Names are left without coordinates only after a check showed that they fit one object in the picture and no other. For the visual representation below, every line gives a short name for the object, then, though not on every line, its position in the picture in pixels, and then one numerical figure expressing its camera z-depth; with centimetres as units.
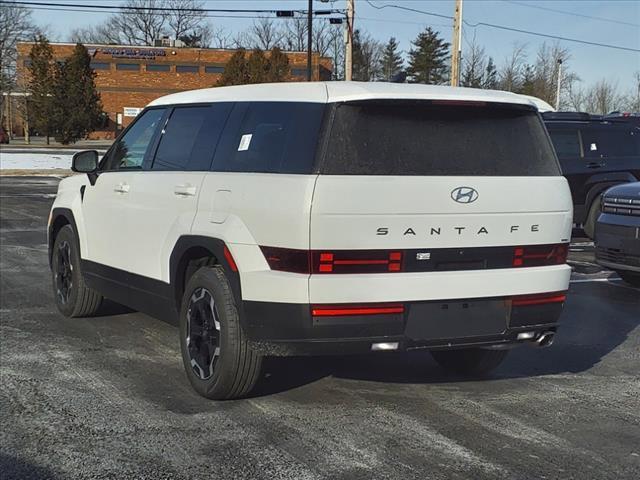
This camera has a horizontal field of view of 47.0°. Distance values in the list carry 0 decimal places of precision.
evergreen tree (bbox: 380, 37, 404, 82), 7950
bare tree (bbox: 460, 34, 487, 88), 4600
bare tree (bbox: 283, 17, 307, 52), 7950
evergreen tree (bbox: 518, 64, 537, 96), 4981
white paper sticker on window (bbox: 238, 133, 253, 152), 448
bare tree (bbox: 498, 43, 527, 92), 4638
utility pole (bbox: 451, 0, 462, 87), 2622
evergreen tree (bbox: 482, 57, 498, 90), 5234
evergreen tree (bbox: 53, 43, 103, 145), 4112
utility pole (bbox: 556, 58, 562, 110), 4604
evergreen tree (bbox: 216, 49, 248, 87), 4169
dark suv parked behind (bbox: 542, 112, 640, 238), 1227
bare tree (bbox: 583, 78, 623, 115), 5528
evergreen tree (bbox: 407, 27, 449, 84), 7362
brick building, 6956
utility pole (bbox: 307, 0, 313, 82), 3141
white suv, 393
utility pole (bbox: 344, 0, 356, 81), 2804
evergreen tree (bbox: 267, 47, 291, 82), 4019
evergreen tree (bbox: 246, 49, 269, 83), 4004
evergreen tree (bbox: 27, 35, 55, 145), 4122
